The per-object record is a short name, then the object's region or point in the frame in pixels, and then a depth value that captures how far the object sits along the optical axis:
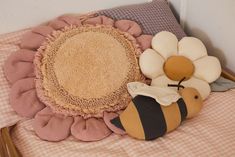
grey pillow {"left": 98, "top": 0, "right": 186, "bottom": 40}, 1.57
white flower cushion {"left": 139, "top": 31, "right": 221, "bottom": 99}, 1.41
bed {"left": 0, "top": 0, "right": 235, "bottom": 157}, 1.21
